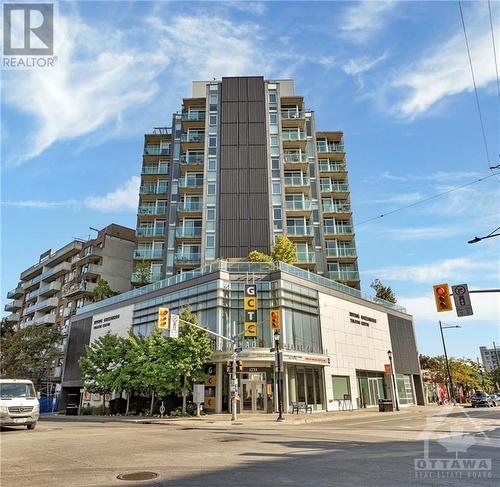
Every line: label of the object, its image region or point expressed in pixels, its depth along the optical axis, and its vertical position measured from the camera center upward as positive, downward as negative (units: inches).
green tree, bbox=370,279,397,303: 2127.2 +479.2
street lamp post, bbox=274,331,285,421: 1017.8 +75.4
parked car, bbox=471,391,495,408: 1801.2 -35.8
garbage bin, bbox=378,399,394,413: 1421.0 -41.5
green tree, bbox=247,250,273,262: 1596.9 +499.5
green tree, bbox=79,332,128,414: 1403.8 +115.1
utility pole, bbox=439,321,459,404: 2281.3 +4.6
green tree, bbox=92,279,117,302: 2016.5 +482.6
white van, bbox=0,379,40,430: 703.7 -7.3
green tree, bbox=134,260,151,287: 1861.5 +516.1
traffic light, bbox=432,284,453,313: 733.3 +156.3
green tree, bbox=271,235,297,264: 1628.9 +528.4
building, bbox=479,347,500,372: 7548.2 +703.1
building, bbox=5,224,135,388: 2386.8 +706.6
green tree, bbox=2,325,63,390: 2095.2 +224.3
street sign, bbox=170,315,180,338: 1009.5 +161.9
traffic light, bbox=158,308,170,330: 948.6 +166.9
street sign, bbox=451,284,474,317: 738.8 +154.0
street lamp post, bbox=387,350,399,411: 1610.2 +6.8
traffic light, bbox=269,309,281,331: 1029.2 +172.2
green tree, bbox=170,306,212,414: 1160.8 +106.1
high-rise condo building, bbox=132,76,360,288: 1859.0 +949.0
